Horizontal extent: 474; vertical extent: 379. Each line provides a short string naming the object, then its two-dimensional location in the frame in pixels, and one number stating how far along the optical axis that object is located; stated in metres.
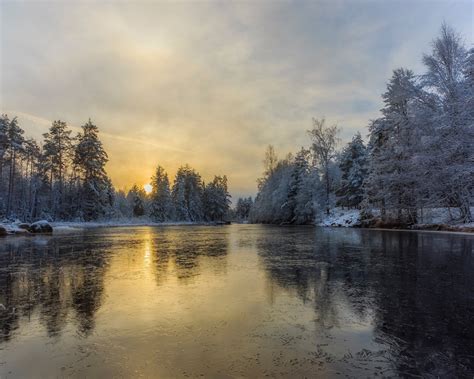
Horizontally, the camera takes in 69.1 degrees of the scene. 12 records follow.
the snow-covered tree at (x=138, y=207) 92.44
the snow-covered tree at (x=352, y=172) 53.66
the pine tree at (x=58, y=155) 59.69
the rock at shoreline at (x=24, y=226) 33.95
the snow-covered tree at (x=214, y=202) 104.81
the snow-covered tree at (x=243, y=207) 154.62
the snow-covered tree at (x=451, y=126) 27.45
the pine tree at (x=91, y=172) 60.85
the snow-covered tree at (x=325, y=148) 52.47
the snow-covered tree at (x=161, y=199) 85.56
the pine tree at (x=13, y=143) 49.83
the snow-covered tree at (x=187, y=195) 91.81
